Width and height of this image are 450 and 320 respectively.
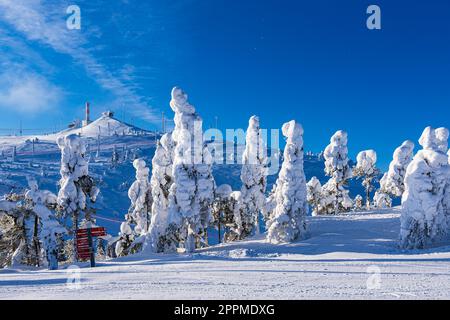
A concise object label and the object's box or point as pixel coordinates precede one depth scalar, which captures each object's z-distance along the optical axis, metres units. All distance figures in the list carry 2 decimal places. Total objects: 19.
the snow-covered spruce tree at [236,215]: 40.47
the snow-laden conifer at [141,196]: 40.50
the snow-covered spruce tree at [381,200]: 58.23
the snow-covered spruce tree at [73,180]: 30.39
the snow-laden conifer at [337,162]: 47.27
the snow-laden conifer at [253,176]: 40.31
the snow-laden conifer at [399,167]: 48.38
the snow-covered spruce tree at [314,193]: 53.50
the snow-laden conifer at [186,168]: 31.06
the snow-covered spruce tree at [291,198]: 31.09
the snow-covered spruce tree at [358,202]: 60.64
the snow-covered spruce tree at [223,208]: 41.34
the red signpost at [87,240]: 22.28
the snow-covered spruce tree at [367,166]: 53.44
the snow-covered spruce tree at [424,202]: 24.59
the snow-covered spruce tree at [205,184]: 31.47
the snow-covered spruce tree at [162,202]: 33.16
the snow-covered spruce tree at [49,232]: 23.11
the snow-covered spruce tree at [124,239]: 39.59
